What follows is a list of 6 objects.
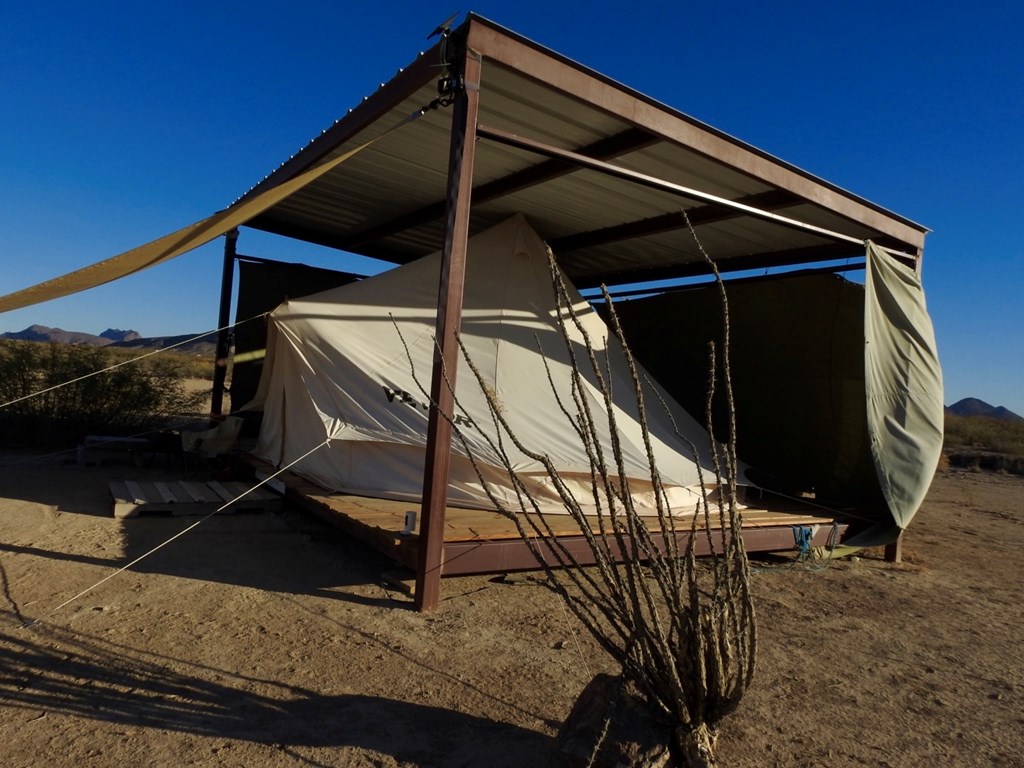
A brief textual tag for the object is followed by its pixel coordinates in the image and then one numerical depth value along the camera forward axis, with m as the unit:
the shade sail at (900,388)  5.38
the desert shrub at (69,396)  7.88
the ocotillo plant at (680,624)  2.12
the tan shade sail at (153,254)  3.88
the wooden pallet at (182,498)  4.87
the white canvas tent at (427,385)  4.94
